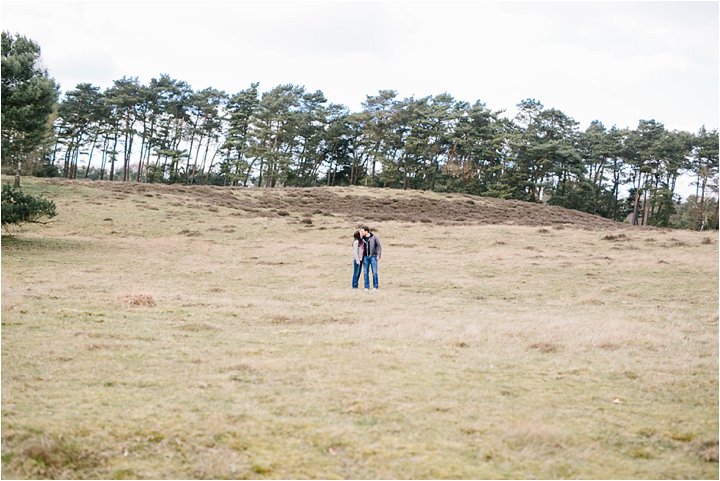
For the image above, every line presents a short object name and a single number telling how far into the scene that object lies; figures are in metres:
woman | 21.11
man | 21.03
